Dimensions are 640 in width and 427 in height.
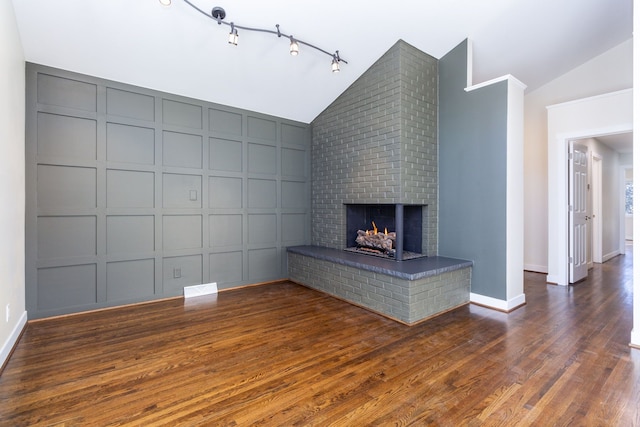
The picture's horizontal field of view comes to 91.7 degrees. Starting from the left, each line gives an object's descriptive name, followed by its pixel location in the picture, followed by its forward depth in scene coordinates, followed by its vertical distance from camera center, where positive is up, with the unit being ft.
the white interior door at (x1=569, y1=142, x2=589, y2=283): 14.69 +0.06
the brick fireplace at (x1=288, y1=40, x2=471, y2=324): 10.64 +0.95
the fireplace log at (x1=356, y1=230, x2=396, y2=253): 13.30 -1.18
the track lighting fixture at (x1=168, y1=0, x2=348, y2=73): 9.41 +6.06
